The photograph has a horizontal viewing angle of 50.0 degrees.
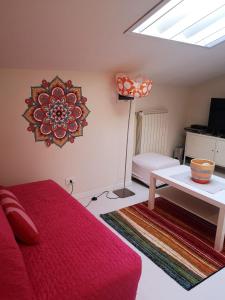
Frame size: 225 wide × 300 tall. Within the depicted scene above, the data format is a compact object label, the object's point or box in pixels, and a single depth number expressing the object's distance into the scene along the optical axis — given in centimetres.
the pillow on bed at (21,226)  144
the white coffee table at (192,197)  212
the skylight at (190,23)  214
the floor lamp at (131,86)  265
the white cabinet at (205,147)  388
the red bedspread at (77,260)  121
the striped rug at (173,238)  195
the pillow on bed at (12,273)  103
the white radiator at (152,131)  378
